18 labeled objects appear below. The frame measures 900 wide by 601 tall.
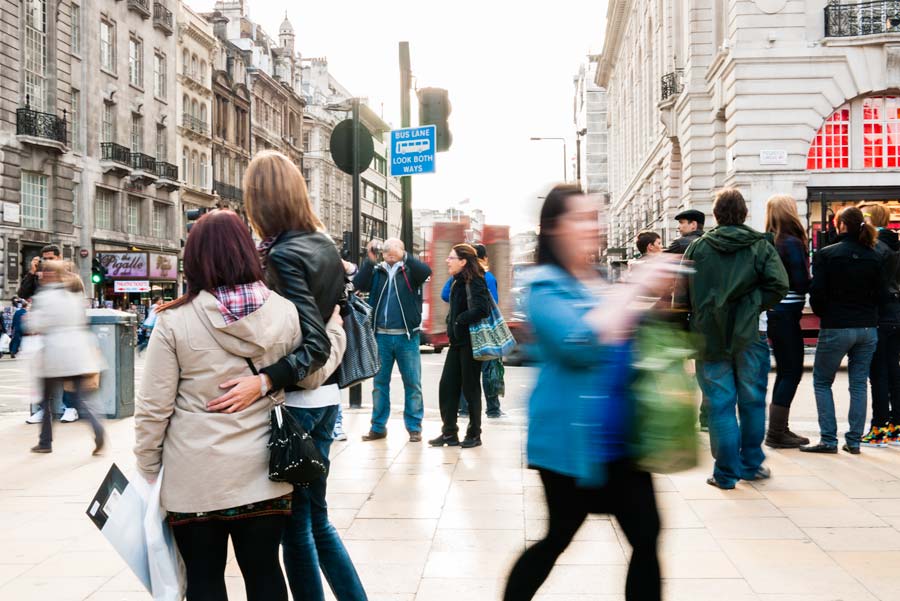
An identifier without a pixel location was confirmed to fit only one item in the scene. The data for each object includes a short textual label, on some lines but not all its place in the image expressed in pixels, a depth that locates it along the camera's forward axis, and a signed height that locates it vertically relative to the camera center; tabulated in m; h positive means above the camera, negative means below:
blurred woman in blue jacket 2.83 -0.31
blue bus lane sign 10.76 +1.84
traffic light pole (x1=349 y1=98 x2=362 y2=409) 10.59 +0.90
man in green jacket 6.09 -0.01
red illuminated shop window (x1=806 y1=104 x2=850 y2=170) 23.42 +4.12
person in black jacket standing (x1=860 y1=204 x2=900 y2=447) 7.78 -0.50
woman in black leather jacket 3.11 -0.03
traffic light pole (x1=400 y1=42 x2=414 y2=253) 10.45 +1.55
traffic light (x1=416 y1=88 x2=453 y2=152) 10.99 +2.38
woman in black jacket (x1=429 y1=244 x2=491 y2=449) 8.27 -0.38
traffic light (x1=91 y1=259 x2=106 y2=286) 33.97 +1.36
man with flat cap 8.22 +0.71
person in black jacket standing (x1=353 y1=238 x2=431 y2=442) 8.56 -0.14
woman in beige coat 2.82 -0.35
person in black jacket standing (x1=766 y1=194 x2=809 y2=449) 7.21 -0.13
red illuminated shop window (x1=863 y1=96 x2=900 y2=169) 23.22 +4.36
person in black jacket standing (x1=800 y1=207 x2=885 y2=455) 7.29 -0.01
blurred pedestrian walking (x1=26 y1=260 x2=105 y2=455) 7.71 -0.23
